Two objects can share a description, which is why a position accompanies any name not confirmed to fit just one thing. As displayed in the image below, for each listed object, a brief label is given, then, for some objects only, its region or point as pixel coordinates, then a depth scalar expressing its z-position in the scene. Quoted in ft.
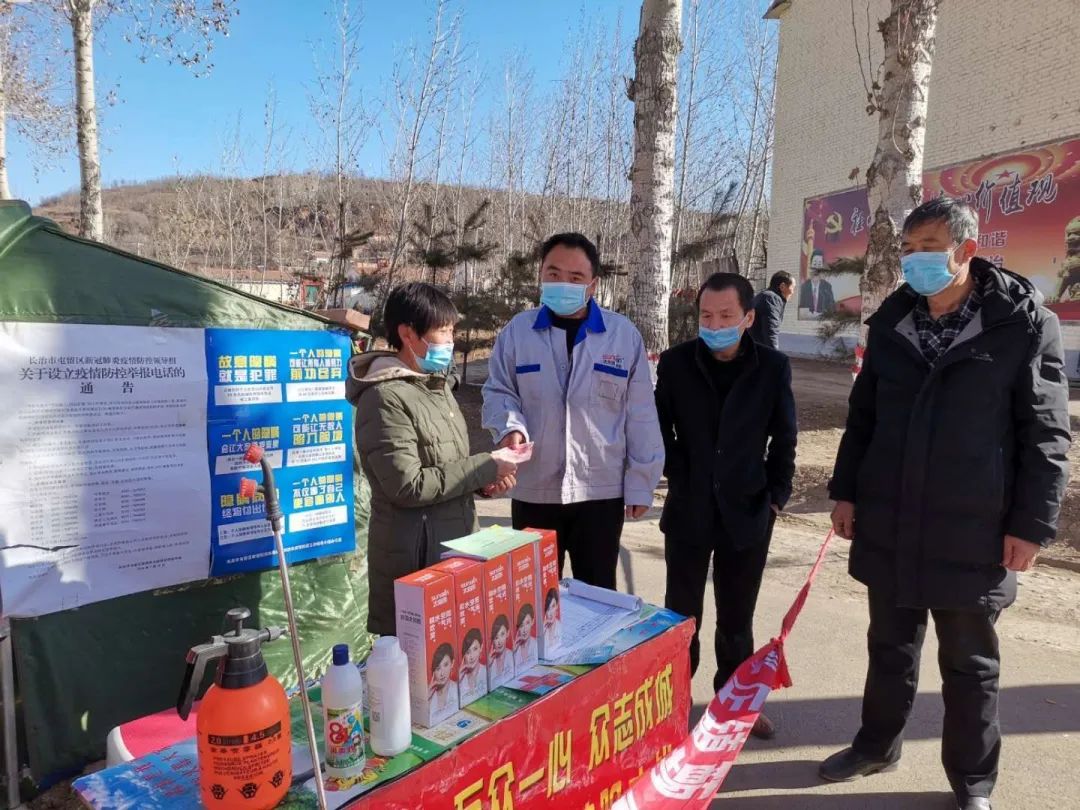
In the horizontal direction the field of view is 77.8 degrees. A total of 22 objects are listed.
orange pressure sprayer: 4.06
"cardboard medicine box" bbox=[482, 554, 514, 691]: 5.71
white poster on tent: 6.79
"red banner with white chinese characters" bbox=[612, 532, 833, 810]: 6.50
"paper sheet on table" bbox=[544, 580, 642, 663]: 6.73
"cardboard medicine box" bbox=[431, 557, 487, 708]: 5.41
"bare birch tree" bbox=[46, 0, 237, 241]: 29.55
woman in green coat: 6.99
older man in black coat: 7.12
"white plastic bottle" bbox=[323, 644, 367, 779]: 4.48
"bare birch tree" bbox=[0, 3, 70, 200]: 43.50
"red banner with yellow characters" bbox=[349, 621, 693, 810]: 4.87
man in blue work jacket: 8.98
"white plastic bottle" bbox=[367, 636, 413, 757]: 4.69
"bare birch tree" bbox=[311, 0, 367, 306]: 36.86
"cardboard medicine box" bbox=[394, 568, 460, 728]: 5.04
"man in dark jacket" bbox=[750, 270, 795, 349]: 24.79
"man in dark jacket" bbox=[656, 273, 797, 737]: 8.71
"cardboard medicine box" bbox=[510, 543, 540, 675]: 6.03
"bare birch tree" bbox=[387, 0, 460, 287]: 39.34
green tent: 7.04
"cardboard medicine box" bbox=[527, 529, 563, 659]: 6.32
